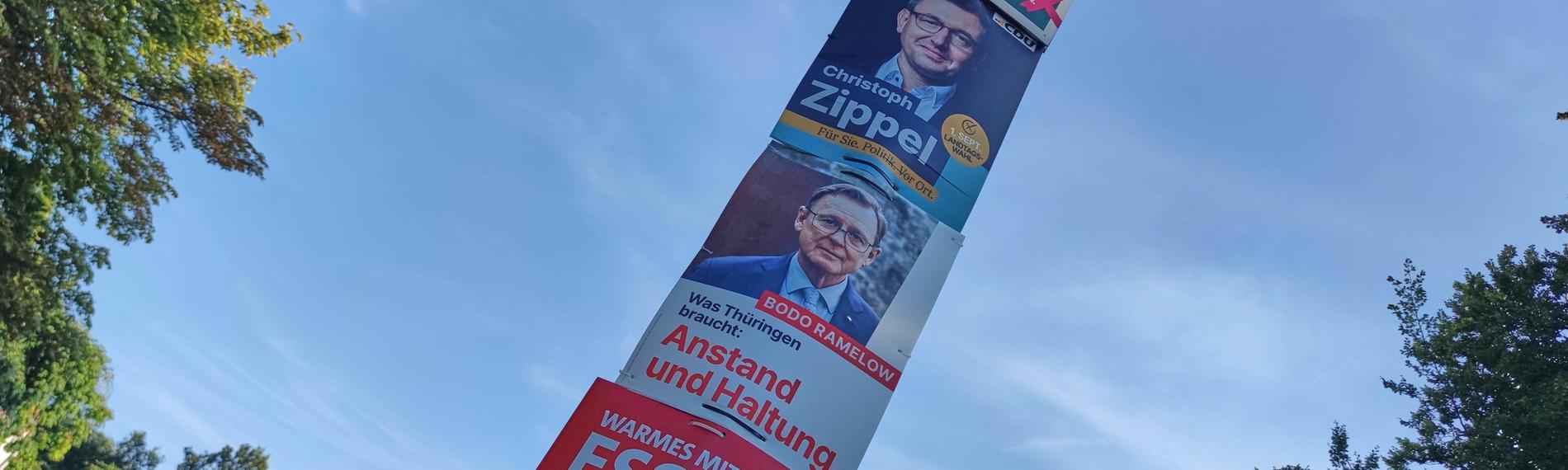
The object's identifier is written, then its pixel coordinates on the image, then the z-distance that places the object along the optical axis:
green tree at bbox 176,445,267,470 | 64.75
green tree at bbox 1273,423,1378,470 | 22.78
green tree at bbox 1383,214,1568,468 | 18.44
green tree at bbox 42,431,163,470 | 58.19
